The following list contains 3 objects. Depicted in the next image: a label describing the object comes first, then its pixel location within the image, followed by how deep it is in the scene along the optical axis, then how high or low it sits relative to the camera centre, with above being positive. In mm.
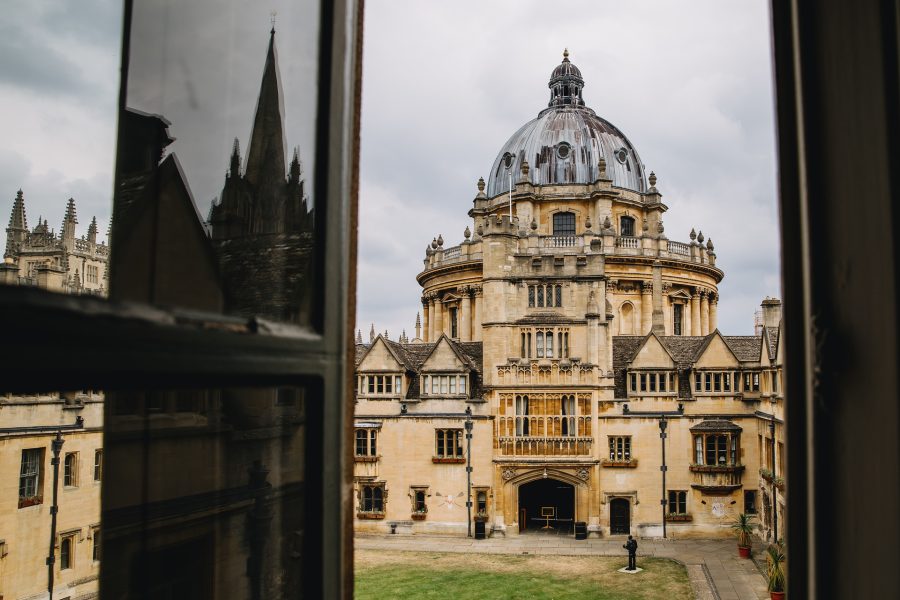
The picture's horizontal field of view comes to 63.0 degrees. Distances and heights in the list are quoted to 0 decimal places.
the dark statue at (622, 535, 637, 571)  21594 -5154
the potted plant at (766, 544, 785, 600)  17516 -4697
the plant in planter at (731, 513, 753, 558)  23203 -5004
